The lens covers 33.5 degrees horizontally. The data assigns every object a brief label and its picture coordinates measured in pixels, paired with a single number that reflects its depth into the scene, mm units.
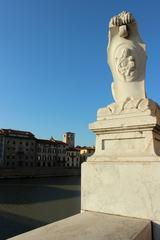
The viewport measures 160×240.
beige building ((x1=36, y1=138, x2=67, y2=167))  67875
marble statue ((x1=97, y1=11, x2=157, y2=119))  3195
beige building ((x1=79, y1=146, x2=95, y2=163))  82062
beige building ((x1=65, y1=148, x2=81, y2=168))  77125
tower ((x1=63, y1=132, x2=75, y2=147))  93400
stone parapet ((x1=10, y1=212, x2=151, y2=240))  1936
